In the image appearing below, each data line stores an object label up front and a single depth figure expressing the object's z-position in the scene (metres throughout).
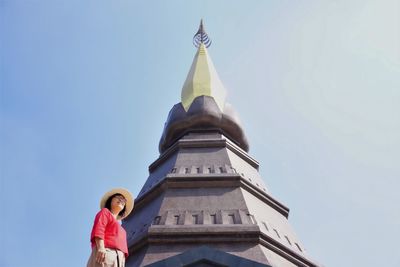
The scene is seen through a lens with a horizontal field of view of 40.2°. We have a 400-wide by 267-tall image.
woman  6.44
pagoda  12.30
